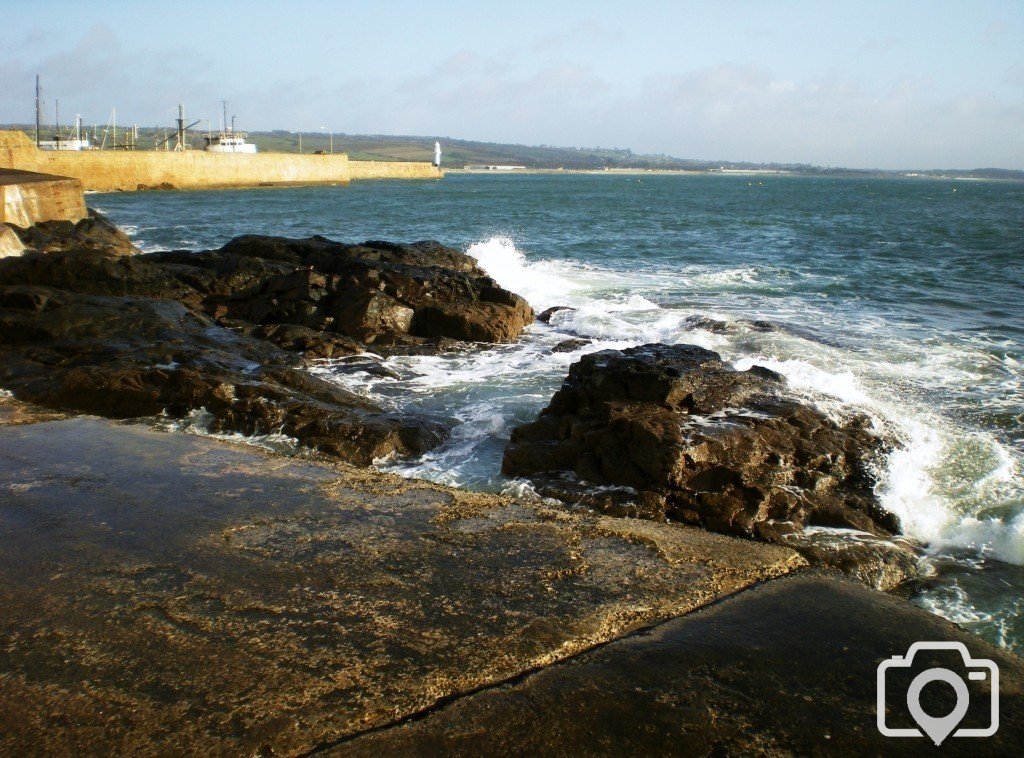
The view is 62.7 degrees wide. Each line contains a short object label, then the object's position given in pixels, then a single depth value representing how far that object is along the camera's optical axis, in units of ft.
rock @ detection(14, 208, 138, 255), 50.82
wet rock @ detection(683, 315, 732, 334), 39.14
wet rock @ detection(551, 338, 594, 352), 35.45
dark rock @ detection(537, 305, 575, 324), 43.87
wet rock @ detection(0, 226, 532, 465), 22.52
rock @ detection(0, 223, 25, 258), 44.39
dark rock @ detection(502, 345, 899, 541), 17.52
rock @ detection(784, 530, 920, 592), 15.57
